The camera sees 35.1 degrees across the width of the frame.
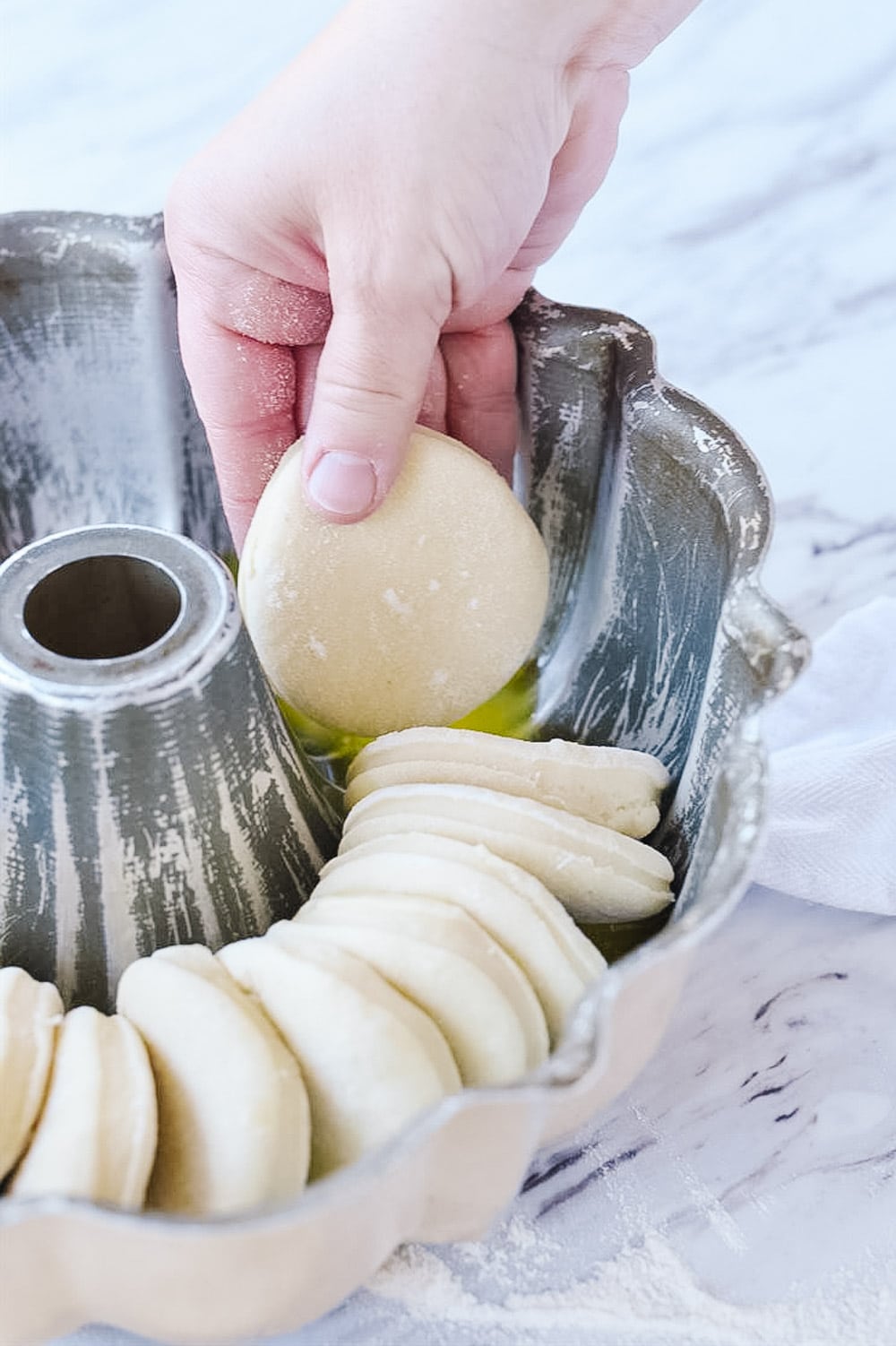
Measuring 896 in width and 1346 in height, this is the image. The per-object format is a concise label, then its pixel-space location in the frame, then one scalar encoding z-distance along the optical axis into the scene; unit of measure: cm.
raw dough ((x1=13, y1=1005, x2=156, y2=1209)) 48
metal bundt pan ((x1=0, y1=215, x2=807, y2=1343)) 44
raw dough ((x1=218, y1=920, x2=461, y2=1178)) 50
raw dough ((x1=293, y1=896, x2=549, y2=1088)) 53
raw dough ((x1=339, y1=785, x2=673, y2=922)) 61
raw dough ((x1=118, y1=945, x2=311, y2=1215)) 48
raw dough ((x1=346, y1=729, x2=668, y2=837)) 67
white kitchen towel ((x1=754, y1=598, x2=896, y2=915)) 75
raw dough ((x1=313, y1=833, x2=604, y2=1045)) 56
